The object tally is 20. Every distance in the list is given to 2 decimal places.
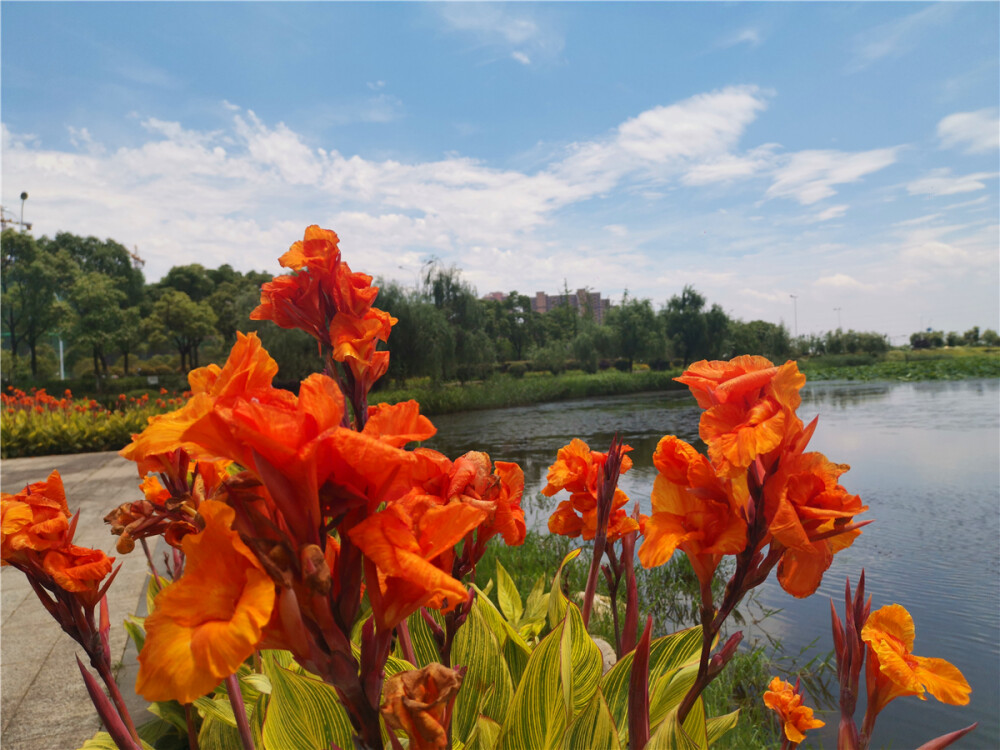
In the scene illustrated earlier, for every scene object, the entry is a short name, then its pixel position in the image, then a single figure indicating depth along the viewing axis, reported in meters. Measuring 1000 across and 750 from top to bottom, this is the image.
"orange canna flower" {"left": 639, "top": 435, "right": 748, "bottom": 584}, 0.74
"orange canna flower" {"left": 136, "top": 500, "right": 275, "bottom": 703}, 0.42
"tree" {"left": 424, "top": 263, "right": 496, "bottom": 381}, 20.70
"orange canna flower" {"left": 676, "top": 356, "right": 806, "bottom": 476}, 0.66
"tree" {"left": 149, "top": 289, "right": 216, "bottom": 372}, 25.39
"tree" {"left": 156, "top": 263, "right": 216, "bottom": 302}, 37.12
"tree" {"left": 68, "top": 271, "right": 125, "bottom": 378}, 20.97
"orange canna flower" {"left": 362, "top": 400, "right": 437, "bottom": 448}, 0.59
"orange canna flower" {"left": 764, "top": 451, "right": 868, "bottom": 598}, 0.67
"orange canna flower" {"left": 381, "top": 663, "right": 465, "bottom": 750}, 0.52
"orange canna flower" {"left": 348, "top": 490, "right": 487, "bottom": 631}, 0.48
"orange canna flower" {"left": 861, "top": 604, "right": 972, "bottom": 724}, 0.77
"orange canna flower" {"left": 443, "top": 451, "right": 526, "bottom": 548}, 0.75
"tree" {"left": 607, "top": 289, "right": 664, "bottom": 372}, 32.91
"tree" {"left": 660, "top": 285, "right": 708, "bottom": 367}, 35.03
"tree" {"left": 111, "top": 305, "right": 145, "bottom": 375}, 21.80
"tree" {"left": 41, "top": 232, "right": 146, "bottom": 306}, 30.53
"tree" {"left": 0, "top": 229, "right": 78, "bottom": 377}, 21.34
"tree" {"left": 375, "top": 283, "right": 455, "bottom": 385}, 18.23
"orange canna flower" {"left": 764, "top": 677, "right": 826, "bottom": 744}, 1.20
